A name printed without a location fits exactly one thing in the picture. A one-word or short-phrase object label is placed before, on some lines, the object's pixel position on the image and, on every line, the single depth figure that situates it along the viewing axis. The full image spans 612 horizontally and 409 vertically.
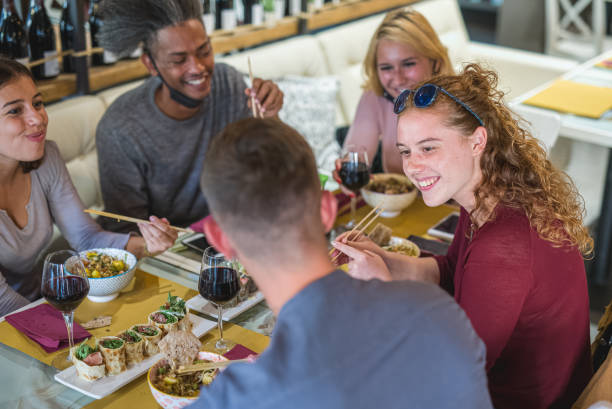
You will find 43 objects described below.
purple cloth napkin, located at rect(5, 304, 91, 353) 1.44
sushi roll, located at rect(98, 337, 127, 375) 1.31
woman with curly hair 1.30
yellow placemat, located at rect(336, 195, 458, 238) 2.07
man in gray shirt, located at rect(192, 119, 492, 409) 0.82
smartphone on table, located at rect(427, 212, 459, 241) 2.01
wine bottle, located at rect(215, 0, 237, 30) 3.43
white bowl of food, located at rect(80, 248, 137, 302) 1.58
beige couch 2.60
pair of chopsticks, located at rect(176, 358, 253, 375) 1.18
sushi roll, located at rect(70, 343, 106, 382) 1.29
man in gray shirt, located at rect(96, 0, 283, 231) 2.31
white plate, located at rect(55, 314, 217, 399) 1.27
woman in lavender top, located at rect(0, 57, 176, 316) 1.79
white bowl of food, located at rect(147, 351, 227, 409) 1.17
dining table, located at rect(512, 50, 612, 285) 2.92
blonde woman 2.56
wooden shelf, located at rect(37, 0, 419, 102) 2.72
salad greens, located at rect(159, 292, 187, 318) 1.47
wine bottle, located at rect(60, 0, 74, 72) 2.79
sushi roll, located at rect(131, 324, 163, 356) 1.39
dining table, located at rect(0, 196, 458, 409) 1.27
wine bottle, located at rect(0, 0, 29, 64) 2.52
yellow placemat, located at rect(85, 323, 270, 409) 1.25
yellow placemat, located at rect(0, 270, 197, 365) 1.45
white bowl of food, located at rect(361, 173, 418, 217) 2.13
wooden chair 5.66
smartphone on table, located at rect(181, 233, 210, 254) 1.86
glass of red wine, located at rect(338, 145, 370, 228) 2.05
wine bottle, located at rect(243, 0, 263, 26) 3.59
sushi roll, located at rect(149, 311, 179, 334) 1.42
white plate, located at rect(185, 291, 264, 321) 1.55
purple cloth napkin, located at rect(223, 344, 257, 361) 1.36
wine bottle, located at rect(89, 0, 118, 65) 2.82
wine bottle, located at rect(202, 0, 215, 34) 3.17
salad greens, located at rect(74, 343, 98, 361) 1.31
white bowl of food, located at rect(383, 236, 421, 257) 1.82
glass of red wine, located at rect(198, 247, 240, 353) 1.40
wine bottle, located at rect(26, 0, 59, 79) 2.64
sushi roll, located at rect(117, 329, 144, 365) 1.35
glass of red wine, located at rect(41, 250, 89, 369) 1.38
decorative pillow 3.41
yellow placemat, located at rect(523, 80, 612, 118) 3.10
